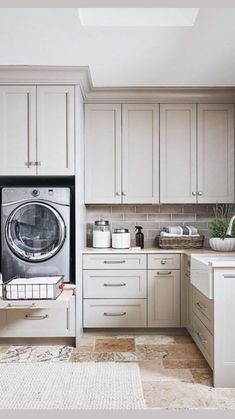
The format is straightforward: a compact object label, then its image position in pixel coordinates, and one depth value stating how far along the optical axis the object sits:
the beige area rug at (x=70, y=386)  2.14
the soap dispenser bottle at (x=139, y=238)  3.77
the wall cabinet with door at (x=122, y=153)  3.66
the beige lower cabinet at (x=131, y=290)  3.38
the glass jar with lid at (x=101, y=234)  3.64
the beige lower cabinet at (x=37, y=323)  3.12
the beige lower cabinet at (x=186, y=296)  3.26
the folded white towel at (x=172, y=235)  3.61
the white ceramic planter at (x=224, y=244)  3.45
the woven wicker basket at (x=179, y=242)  3.59
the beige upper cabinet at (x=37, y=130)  3.13
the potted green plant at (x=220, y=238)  3.45
